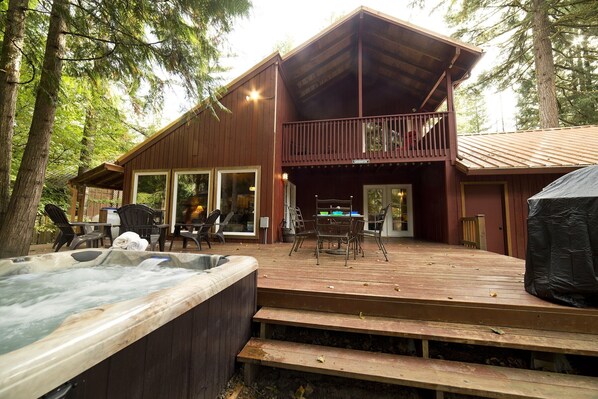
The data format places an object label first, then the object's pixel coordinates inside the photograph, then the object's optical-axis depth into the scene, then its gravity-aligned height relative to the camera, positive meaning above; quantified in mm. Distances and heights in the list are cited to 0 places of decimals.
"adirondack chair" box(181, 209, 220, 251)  4461 -266
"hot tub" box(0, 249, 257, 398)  707 -530
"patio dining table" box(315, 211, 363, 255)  3556 +31
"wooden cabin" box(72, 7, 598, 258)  5988 +1787
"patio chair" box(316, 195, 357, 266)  3516 -133
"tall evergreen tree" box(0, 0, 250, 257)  2959 +2300
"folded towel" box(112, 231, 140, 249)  3057 -291
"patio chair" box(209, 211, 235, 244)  5481 -362
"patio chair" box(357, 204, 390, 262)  3799 -200
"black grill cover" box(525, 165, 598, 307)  1761 -168
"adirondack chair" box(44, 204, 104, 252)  3873 -221
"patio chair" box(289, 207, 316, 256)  3858 -272
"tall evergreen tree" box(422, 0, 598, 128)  8289 +6825
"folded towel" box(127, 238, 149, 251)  3105 -361
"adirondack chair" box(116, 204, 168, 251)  3840 -47
